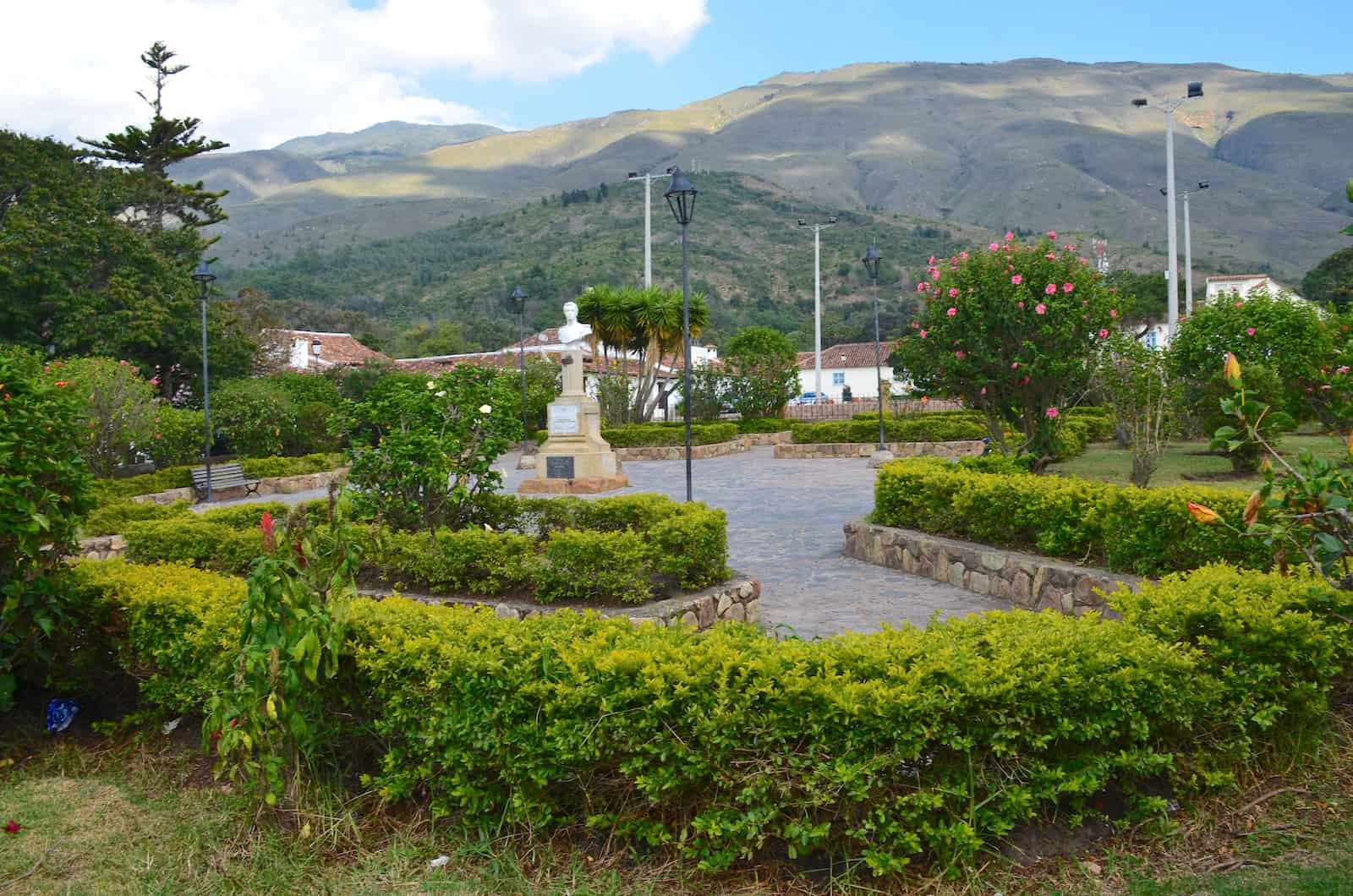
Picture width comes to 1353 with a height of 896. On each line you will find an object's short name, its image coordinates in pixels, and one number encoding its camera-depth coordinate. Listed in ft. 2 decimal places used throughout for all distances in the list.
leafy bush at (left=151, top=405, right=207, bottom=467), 63.05
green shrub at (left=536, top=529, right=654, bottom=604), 19.57
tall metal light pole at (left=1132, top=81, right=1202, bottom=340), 73.95
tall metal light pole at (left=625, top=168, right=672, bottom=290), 95.87
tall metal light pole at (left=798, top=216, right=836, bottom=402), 123.44
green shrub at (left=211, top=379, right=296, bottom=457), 72.90
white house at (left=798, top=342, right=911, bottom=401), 206.80
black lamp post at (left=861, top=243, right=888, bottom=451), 74.28
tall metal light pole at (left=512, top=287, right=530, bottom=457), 82.89
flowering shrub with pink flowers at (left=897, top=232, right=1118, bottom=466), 35.35
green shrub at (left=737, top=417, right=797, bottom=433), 95.50
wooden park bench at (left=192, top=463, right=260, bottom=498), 59.47
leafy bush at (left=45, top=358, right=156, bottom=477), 55.62
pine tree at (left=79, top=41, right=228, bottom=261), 96.22
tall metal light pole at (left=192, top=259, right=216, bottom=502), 57.31
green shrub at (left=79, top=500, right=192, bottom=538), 34.60
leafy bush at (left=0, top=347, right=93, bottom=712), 13.64
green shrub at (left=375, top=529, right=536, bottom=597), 20.35
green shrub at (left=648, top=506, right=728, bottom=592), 20.99
